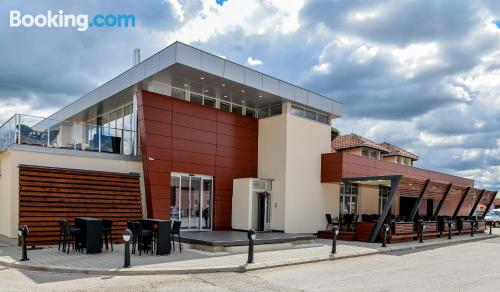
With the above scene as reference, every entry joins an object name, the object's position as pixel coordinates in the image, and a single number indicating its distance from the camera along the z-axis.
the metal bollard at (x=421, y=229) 18.53
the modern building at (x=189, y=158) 14.82
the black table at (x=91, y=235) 12.11
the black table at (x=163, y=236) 12.16
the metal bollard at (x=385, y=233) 16.08
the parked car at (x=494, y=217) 35.77
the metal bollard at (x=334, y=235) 13.45
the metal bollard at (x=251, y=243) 10.98
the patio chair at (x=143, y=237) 12.27
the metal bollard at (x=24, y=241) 10.77
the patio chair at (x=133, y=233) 12.77
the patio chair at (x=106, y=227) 12.98
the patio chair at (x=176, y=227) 13.24
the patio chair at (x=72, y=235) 12.43
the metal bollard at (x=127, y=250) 9.87
